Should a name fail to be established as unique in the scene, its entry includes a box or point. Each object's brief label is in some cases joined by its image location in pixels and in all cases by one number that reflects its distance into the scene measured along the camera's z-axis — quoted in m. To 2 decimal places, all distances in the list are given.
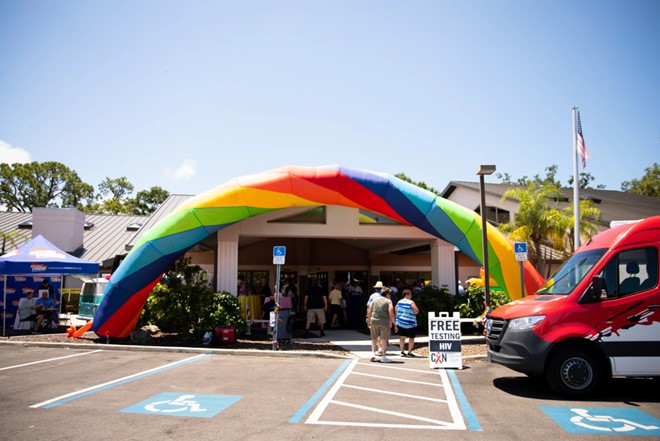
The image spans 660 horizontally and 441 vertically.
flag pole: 14.90
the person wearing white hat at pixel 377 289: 11.16
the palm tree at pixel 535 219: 17.80
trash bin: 13.16
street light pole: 11.02
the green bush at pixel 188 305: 13.31
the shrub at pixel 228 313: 13.32
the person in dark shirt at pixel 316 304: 15.75
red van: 7.17
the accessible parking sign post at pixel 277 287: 11.73
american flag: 15.70
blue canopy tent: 14.88
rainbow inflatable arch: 12.90
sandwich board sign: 9.83
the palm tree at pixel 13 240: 28.13
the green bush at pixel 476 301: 14.60
